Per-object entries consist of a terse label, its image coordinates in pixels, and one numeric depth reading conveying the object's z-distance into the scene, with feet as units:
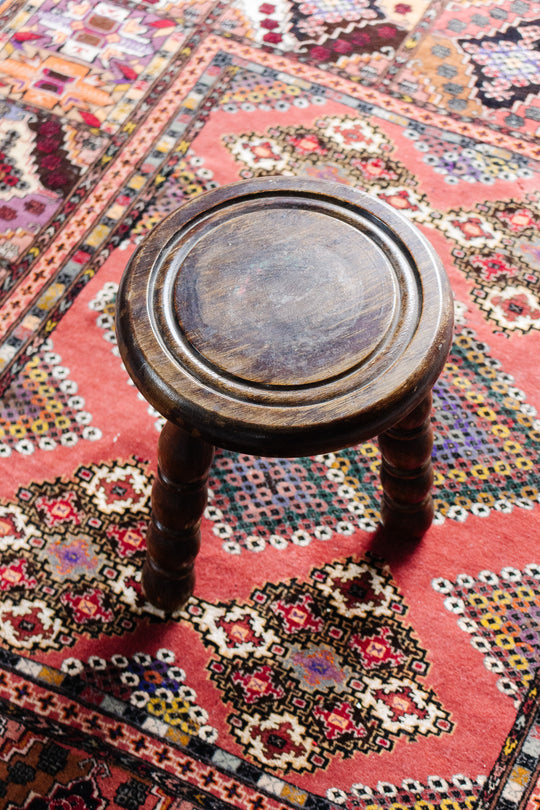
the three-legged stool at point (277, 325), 2.72
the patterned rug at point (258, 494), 3.52
